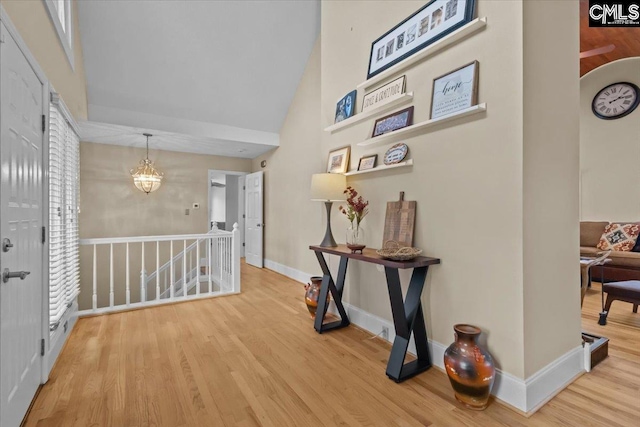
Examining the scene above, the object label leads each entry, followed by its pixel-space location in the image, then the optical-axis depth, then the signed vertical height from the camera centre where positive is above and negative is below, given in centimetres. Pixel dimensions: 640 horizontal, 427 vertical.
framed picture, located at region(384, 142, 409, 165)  248 +50
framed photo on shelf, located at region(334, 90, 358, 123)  307 +112
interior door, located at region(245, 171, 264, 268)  612 -16
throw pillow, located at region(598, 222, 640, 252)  436 -34
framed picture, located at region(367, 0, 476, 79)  209 +143
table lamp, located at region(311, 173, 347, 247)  292 +23
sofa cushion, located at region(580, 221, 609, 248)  482 -28
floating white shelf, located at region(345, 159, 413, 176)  240 +40
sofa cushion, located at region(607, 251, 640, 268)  404 -60
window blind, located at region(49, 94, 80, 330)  238 -2
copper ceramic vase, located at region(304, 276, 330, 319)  312 -85
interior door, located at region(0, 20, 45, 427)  143 -10
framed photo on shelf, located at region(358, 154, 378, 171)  279 +48
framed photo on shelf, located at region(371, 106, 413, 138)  247 +79
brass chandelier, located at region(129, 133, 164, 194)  536 +63
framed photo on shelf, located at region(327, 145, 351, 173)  313 +57
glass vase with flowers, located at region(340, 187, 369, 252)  273 -2
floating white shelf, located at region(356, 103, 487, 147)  192 +66
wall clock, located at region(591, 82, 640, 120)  473 +185
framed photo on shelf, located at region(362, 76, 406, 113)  255 +107
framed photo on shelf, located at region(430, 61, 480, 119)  198 +86
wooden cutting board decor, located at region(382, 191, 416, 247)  241 -7
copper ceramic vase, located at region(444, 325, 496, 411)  172 -91
